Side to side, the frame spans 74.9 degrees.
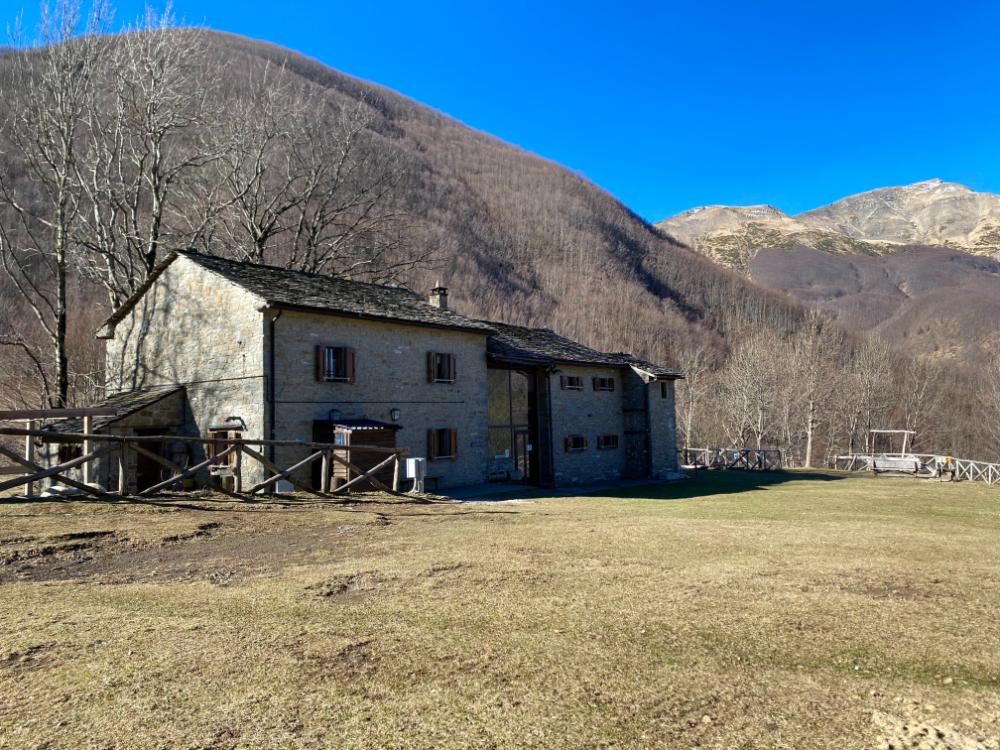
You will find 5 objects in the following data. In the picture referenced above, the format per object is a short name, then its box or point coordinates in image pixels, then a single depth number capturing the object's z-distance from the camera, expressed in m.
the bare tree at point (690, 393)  49.75
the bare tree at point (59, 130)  24.44
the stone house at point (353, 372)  19.52
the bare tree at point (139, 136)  26.47
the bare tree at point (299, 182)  32.84
